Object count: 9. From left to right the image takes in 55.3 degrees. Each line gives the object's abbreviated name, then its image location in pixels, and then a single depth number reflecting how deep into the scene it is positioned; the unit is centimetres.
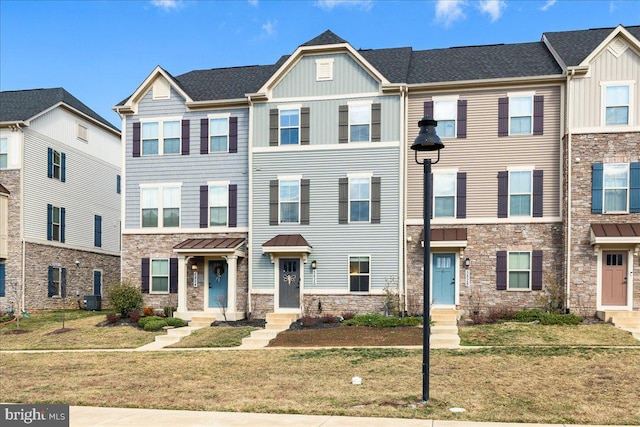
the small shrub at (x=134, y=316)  2380
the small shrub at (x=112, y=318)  2384
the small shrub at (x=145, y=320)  2286
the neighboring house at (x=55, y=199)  2788
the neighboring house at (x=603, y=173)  2153
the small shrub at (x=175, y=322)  2308
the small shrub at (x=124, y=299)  2467
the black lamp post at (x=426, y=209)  1012
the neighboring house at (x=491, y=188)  2266
